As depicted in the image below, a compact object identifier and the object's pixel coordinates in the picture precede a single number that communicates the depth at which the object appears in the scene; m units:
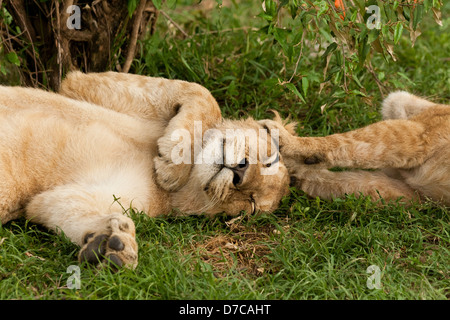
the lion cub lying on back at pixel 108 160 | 3.96
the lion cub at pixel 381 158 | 4.57
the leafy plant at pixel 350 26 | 4.36
